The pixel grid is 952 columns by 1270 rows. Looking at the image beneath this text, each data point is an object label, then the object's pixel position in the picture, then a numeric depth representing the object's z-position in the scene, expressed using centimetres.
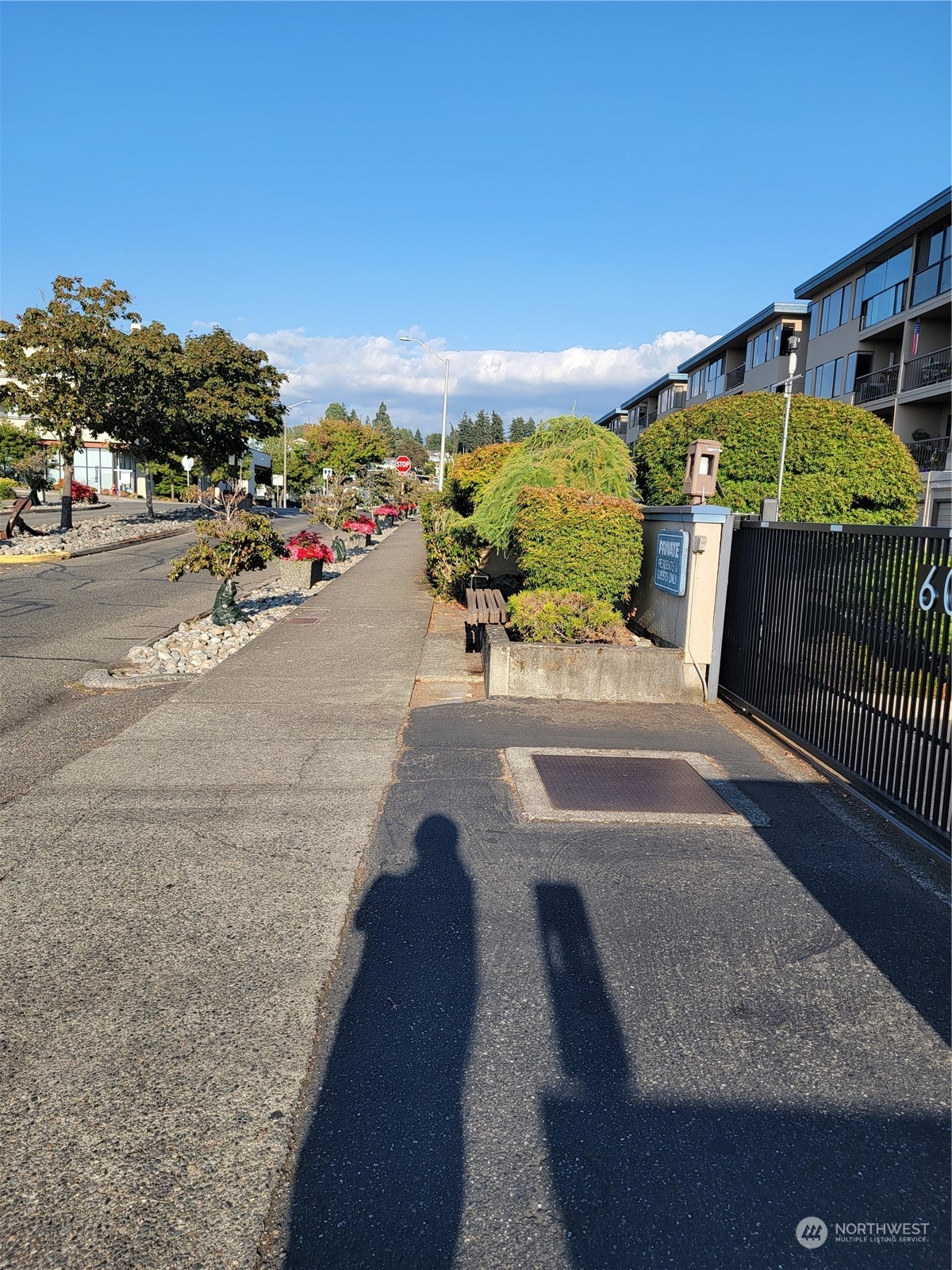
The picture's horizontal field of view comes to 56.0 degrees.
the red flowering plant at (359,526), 3353
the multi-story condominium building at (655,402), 6053
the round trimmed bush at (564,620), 959
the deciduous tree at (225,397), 3694
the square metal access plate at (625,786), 577
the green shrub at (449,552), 1642
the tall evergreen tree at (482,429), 13150
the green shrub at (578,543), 999
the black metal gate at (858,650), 534
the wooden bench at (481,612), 1077
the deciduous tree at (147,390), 3225
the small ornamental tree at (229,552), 1242
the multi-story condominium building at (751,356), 4097
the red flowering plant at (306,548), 2003
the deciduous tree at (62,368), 2984
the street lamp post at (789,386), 1376
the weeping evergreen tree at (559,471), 1236
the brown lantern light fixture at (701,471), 972
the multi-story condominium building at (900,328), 2981
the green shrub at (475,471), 1586
